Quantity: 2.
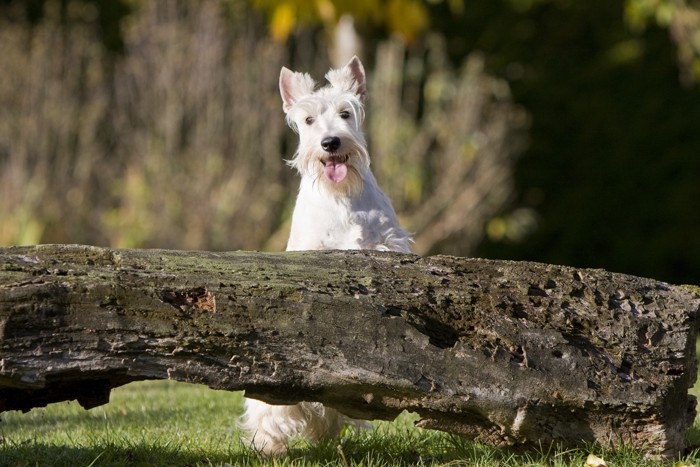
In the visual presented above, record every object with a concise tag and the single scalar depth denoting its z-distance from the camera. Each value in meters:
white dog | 10.54
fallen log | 7.86
